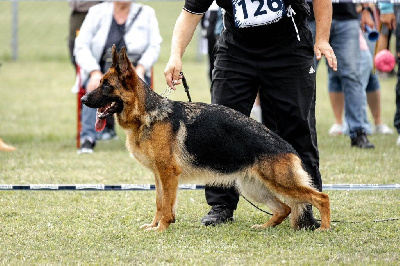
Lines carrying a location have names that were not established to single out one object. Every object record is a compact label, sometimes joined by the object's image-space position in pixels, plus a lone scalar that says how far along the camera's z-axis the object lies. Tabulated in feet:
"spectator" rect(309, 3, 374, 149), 54.08
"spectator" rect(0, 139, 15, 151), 56.24
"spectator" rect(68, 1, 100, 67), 61.36
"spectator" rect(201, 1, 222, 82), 64.54
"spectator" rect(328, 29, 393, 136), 61.21
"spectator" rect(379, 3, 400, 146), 59.21
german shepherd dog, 31.76
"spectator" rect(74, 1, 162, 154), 53.67
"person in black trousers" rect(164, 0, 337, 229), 32.32
